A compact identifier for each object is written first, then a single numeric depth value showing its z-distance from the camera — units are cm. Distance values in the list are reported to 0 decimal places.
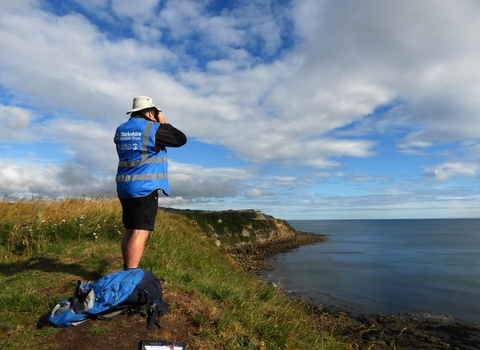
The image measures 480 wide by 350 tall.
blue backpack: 360
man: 448
